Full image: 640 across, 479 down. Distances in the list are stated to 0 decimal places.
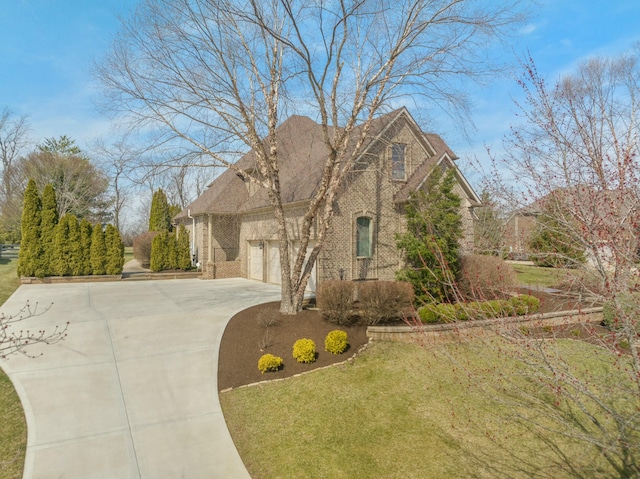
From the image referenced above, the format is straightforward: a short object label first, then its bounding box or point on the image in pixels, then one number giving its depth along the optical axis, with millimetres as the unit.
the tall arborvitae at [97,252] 19531
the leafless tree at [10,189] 38531
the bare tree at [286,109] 10086
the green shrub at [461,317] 10009
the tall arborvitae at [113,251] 19906
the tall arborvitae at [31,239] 17875
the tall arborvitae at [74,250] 18938
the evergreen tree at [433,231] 12594
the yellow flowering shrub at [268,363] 8289
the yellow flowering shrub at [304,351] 8612
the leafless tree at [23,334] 8748
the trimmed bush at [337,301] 10102
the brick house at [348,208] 14938
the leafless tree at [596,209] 3303
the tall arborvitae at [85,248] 19219
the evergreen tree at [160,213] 35719
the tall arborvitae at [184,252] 23219
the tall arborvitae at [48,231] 18297
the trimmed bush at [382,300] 9984
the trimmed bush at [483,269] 12828
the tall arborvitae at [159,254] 22500
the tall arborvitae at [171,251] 22953
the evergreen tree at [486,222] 15742
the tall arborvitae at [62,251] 18531
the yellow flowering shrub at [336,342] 8991
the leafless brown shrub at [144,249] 28219
